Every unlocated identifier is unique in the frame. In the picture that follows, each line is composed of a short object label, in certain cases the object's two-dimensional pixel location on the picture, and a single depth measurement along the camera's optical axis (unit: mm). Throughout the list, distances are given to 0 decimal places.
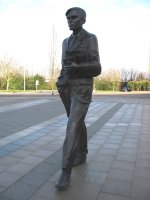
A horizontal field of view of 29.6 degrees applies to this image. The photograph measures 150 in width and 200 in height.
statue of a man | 3512
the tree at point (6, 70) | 42312
